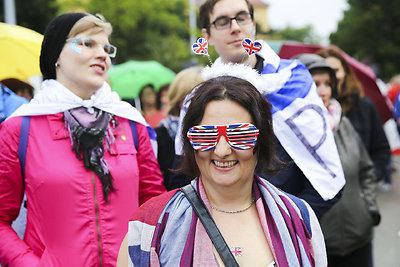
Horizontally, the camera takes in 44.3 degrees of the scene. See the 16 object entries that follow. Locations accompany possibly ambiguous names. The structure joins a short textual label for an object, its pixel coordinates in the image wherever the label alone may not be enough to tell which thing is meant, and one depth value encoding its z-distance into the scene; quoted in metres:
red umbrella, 5.59
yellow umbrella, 4.17
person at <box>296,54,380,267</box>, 3.74
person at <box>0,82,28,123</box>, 3.87
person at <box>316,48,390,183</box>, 4.50
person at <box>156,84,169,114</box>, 7.05
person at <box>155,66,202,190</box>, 4.03
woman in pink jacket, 2.51
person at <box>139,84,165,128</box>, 6.92
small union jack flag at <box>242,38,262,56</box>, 2.40
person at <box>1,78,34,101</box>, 4.55
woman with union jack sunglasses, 1.93
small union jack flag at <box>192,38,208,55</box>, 2.42
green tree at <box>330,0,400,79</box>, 30.80
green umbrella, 8.23
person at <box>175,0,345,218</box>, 2.67
